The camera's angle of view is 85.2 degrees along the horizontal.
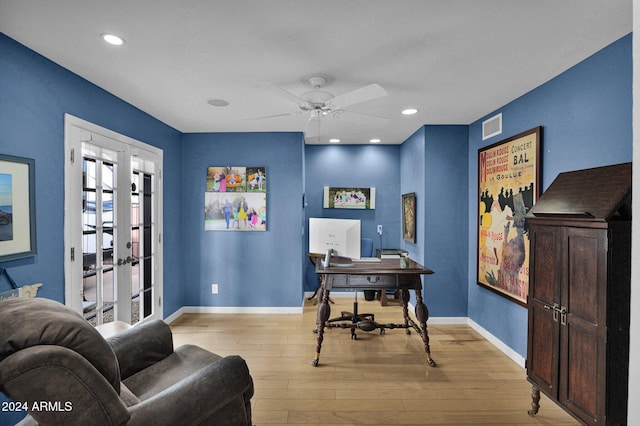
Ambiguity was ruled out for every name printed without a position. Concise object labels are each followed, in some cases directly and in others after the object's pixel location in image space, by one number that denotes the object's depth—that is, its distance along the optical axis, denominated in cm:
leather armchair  120
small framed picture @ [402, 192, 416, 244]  480
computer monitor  351
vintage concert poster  312
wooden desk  320
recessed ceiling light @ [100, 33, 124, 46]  212
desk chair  356
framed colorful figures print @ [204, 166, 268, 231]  470
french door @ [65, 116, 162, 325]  269
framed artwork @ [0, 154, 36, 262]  208
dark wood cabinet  183
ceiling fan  249
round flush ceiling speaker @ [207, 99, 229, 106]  337
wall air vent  361
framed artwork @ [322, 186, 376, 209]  575
